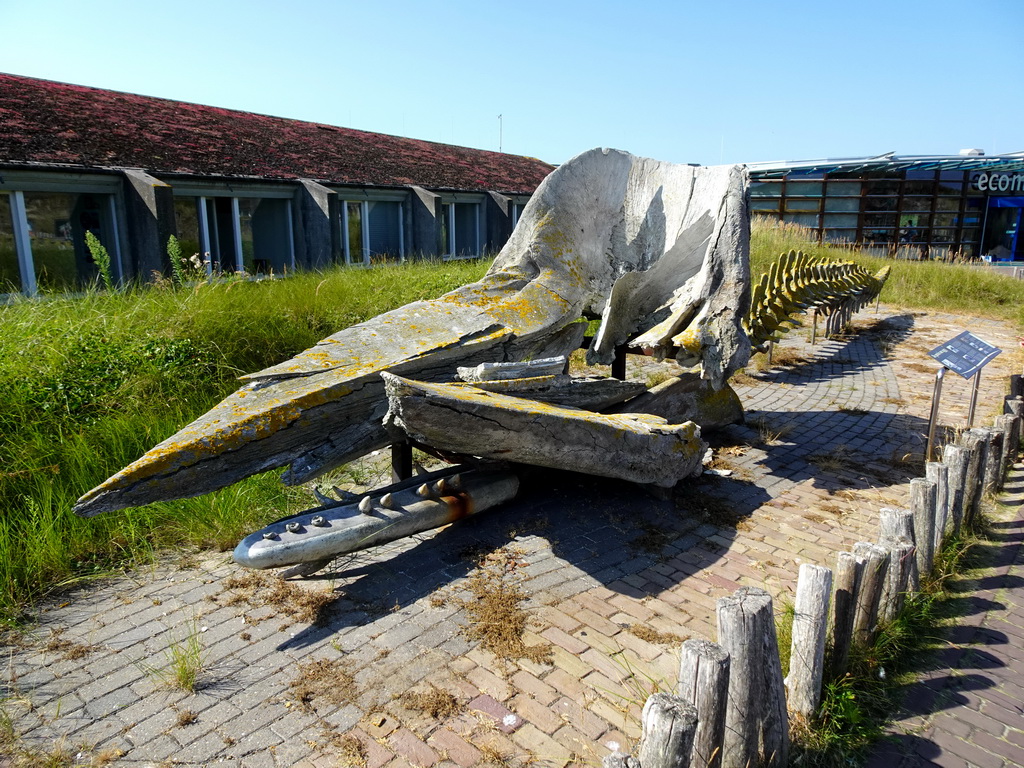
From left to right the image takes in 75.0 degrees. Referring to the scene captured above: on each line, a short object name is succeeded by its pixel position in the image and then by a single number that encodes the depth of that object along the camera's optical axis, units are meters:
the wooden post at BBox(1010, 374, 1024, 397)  7.15
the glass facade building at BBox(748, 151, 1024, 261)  24.28
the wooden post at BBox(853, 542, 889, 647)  3.30
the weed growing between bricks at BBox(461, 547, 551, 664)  3.46
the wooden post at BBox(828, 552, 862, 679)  3.13
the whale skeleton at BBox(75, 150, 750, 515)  3.13
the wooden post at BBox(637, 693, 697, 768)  2.15
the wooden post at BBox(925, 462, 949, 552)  4.11
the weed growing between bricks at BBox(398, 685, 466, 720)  3.00
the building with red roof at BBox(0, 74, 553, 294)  11.91
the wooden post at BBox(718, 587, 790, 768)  2.60
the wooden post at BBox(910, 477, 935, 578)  3.91
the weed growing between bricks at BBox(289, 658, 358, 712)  3.09
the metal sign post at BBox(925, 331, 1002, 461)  5.88
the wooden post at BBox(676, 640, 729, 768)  2.39
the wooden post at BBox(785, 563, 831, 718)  2.87
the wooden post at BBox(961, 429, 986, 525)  4.76
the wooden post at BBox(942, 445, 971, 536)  4.48
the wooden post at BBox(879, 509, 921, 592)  3.62
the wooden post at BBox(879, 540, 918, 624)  3.50
